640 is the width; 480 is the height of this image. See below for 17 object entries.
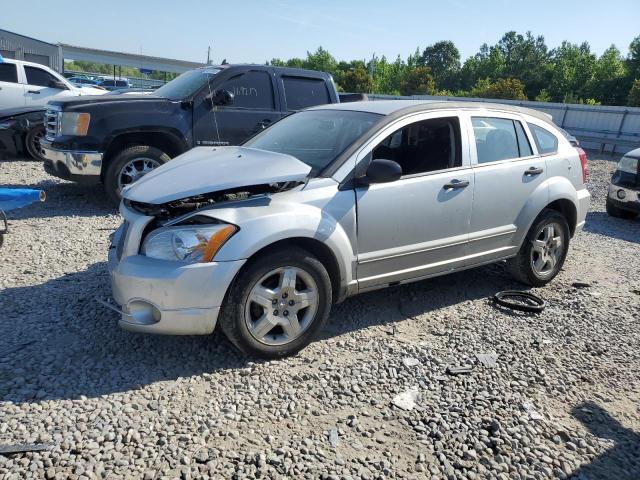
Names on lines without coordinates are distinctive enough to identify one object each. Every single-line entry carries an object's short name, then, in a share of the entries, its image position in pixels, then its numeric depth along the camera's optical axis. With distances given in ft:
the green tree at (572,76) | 164.25
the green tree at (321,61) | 253.44
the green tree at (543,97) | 154.61
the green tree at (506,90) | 132.36
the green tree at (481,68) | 225.35
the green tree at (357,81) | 167.53
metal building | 127.34
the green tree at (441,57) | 321.73
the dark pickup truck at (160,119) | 22.95
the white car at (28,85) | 39.73
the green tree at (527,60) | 194.80
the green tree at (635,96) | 110.52
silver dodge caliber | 10.86
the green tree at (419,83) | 176.35
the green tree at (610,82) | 152.76
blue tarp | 18.17
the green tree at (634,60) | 149.28
